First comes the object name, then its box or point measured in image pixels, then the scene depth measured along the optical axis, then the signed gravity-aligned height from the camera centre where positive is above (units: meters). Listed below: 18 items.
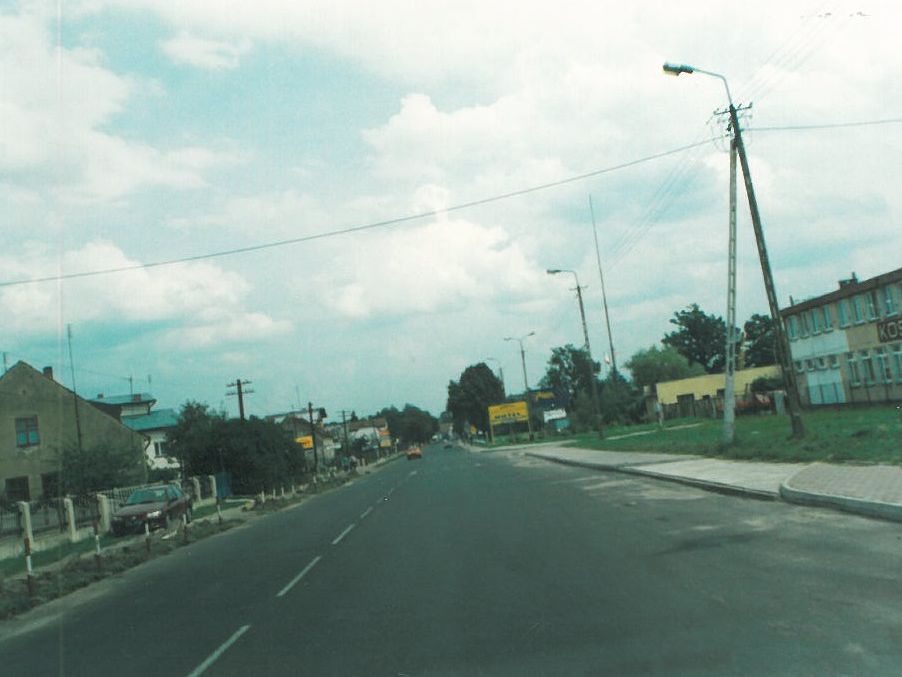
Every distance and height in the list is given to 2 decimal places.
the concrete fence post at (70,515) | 26.03 -1.02
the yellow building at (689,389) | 86.94 +0.85
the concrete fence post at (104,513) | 28.01 -1.22
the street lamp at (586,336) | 50.37 +4.26
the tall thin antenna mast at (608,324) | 49.73 +4.77
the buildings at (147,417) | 84.01 +5.26
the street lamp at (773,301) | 24.20 +2.34
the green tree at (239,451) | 48.62 +0.42
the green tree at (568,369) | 174.06 +8.91
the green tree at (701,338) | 124.62 +8.18
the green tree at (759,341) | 114.88 +6.10
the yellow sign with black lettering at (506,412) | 119.50 +1.28
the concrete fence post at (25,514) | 22.36 -0.72
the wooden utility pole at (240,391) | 55.34 +4.35
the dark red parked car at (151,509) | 26.34 -1.24
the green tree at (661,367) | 110.94 +4.28
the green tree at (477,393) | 166.38 +6.33
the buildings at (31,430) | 48.03 +3.10
